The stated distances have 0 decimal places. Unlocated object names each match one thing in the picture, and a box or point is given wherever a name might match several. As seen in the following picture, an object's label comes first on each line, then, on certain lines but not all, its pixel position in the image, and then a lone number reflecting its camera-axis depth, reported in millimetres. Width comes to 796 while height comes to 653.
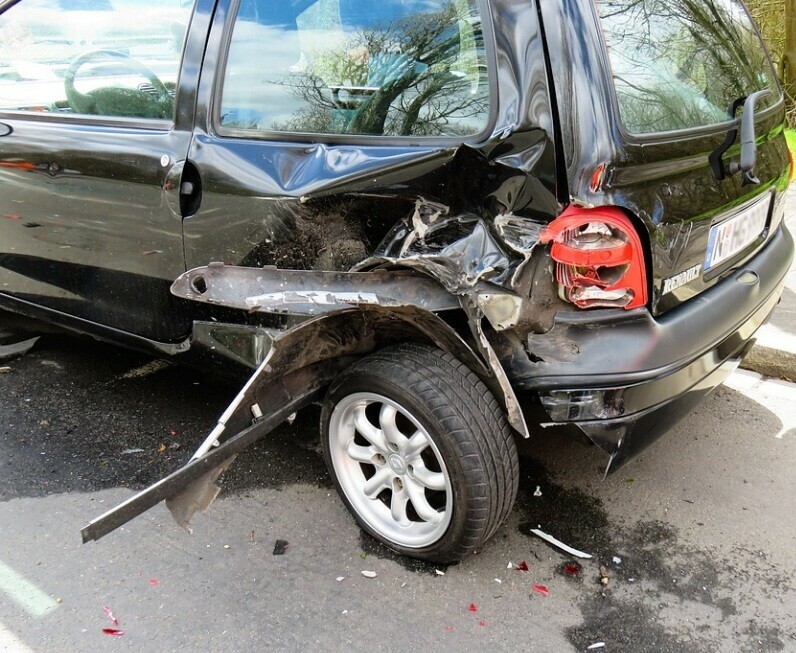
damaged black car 1968
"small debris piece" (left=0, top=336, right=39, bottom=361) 3944
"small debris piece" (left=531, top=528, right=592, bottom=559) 2455
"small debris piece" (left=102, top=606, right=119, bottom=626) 2211
